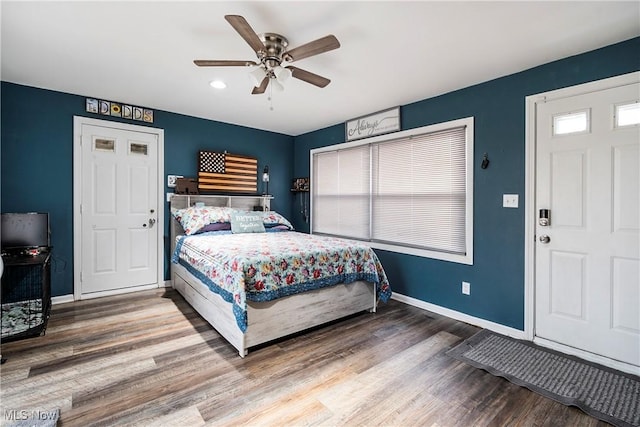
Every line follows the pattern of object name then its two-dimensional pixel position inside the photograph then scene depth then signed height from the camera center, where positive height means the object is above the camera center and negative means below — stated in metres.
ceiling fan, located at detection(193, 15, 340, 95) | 1.86 +1.07
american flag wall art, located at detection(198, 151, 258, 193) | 4.34 +0.58
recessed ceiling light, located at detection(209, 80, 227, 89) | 2.99 +1.29
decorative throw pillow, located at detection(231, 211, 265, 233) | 3.86 -0.15
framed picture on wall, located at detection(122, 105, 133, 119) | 3.75 +1.25
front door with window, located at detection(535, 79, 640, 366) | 2.18 -0.09
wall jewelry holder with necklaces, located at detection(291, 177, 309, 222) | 5.15 +0.34
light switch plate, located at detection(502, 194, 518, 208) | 2.74 +0.10
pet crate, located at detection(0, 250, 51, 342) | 2.58 -0.87
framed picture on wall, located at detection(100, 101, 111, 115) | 3.62 +1.25
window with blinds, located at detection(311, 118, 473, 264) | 3.16 +0.26
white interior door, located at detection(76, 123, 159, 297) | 3.59 +0.02
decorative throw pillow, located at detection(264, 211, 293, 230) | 4.25 -0.13
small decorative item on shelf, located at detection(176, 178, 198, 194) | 4.14 +0.36
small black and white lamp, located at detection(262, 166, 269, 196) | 4.91 +0.54
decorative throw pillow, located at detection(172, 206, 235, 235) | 3.73 -0.06
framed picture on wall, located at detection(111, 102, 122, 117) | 3.69 +1.25
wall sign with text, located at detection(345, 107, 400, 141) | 3.72 +1.15
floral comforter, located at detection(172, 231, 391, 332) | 2.34 -0.48
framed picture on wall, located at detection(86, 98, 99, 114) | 3.55 +1.25
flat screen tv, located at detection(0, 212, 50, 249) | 2.82 -0.19
